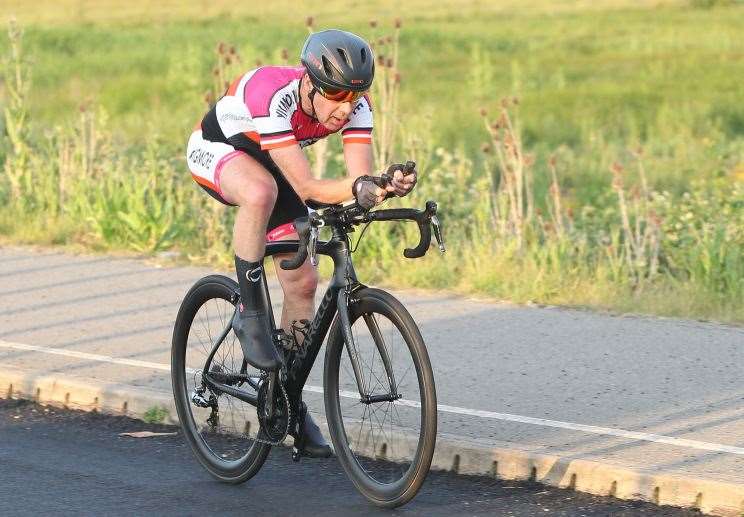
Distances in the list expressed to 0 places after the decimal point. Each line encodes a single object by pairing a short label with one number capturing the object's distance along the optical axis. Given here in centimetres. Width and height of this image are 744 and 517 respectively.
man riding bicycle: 1234
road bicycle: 1210
